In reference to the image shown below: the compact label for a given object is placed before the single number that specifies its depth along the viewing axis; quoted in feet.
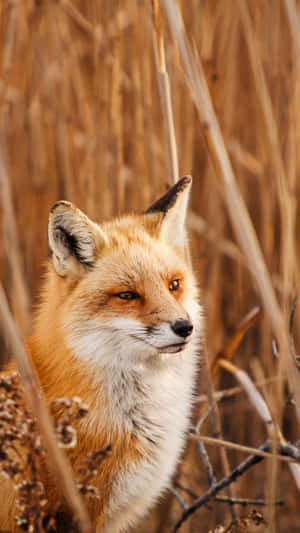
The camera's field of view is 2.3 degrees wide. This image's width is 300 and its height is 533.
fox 28.76
